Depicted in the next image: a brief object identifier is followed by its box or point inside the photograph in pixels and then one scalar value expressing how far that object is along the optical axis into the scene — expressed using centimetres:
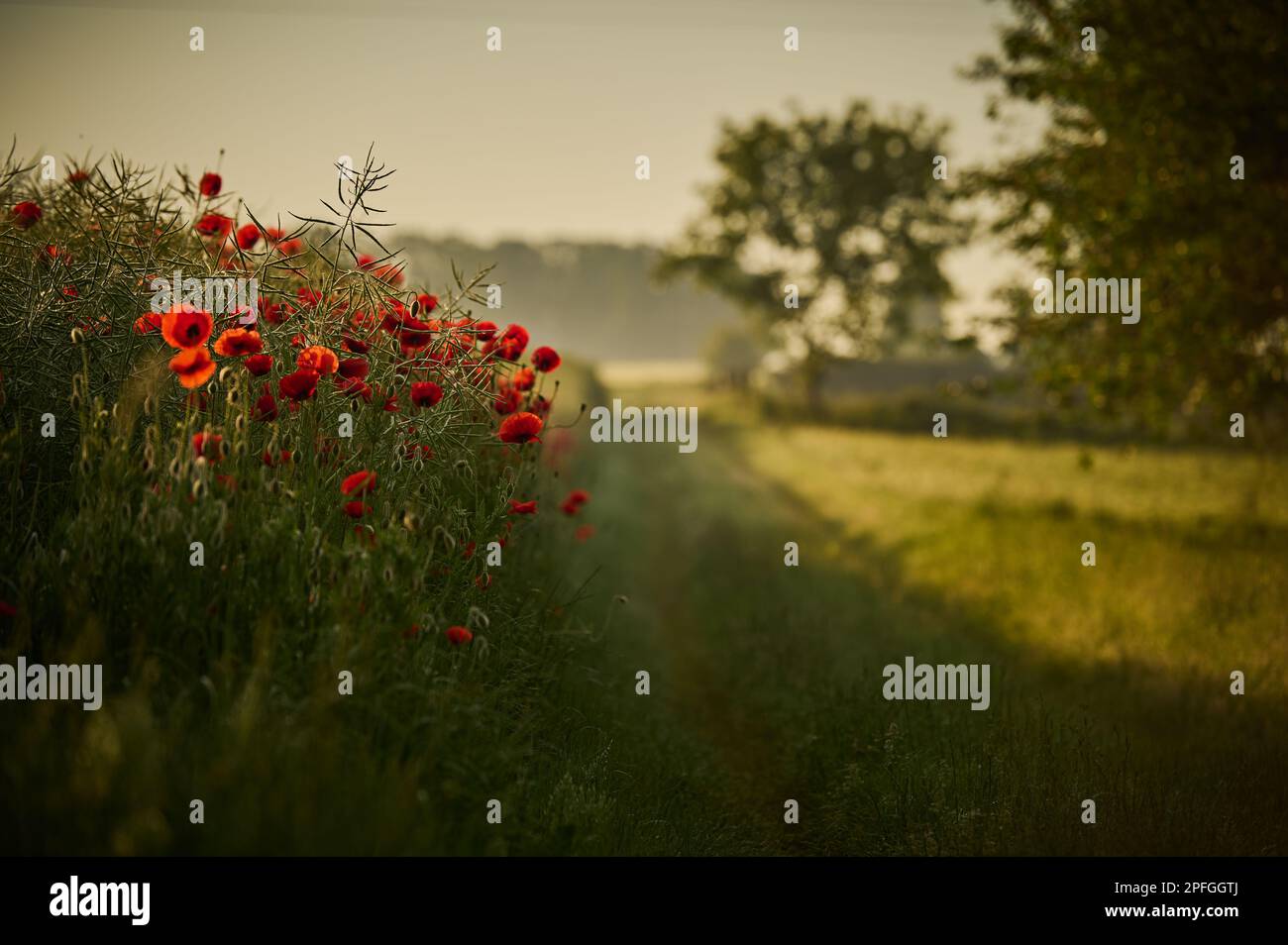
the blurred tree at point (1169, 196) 857
